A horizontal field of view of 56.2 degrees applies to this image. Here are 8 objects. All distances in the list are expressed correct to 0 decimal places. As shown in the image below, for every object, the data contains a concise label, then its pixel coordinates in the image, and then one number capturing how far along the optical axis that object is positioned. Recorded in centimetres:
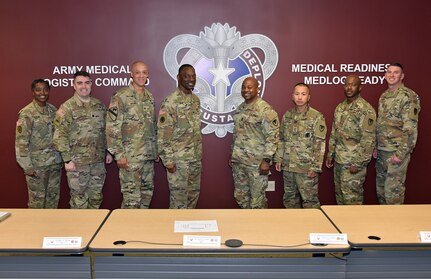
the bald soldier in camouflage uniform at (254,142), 381
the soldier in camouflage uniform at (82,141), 372
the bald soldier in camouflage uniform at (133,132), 374
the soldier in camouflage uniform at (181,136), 382
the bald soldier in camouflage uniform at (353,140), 391
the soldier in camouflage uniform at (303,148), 389
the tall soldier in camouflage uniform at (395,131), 385
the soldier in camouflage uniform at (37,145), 382
